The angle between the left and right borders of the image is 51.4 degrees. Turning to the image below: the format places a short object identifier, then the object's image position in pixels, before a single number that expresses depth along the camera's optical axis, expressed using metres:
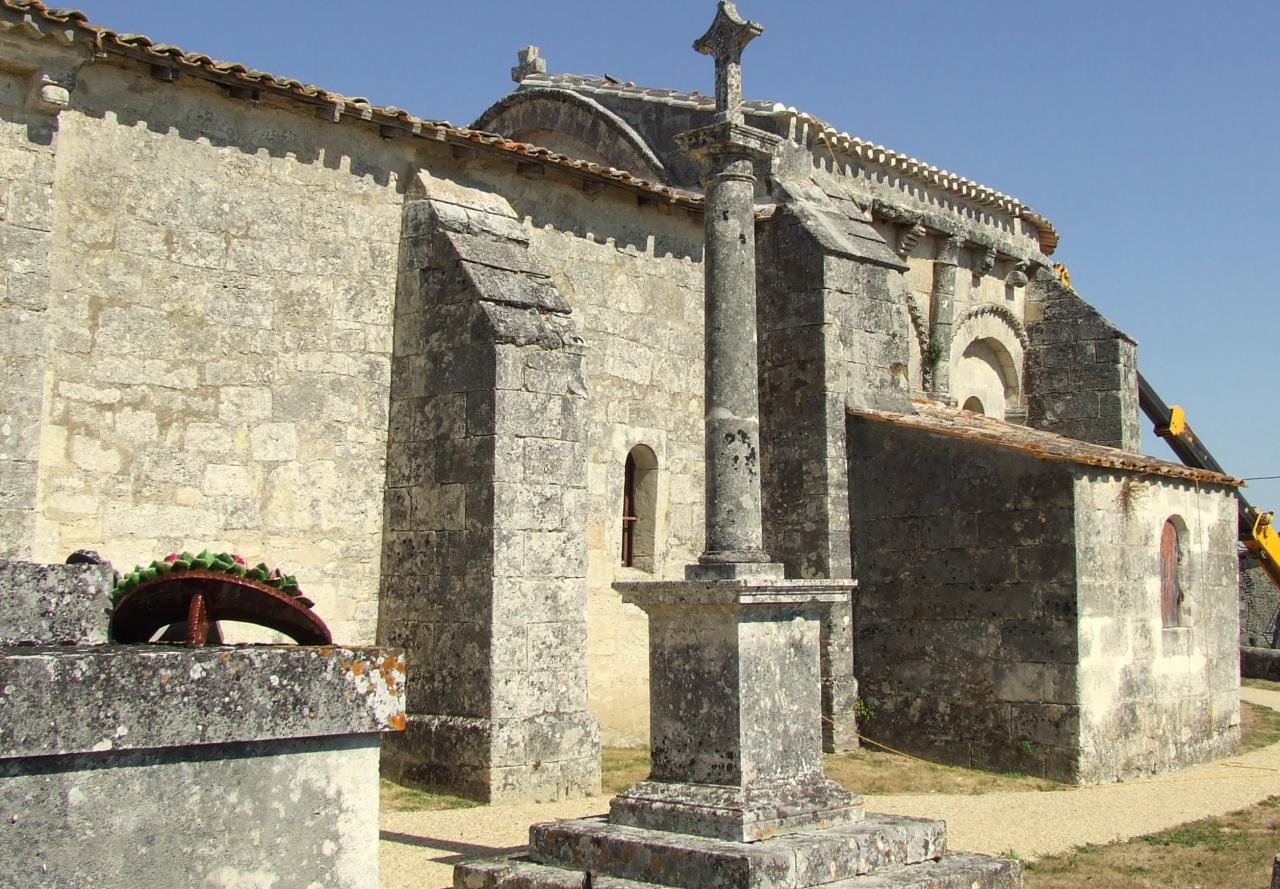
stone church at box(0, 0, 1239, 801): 8.59
